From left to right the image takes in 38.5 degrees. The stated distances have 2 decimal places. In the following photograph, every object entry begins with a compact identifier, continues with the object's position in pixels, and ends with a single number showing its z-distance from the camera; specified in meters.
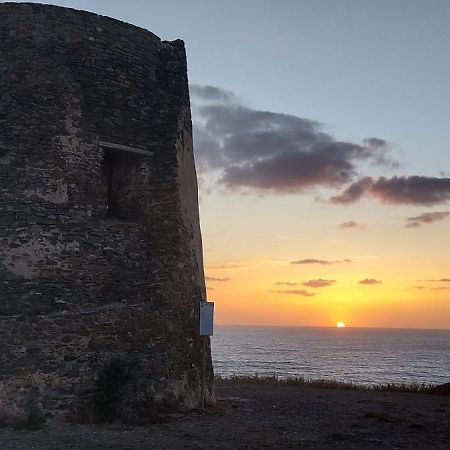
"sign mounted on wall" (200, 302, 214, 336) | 13.59
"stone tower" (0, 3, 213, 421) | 11.41
